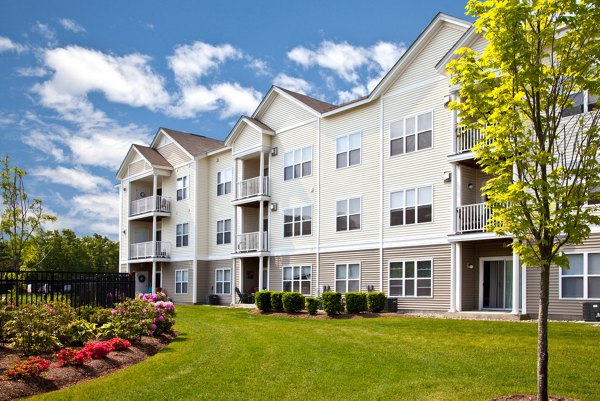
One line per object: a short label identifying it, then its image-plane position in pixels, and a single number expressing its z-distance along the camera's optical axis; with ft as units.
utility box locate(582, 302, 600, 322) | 61.36
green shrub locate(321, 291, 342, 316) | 76.13
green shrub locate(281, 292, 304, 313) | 82.89
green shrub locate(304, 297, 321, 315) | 78.84
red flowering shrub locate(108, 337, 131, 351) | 43.91
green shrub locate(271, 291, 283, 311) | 85.71
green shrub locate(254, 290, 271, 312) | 87.30
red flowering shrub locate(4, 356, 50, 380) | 34.06
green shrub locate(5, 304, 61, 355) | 40.24
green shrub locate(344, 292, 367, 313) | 76.95
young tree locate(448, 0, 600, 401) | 27.48
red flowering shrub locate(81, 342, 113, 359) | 40.63
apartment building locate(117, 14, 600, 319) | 75.66
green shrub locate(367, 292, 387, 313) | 78.38
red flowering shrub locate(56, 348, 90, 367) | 38.17
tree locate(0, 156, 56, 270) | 86.28
